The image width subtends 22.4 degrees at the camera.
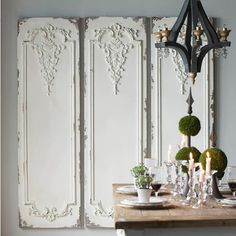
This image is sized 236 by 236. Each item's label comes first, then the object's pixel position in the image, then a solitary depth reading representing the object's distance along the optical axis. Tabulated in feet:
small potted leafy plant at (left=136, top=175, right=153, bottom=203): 10.06
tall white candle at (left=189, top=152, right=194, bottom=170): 10.38
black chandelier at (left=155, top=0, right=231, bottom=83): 11.18
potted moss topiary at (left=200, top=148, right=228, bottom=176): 10.55
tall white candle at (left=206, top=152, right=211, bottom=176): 10.17
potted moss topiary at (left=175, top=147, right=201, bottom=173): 11.23
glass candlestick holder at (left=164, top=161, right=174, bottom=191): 11.07
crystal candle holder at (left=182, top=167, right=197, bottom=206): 10.34
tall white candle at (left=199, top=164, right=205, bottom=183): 9.90
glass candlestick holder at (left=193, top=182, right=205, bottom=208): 10.02
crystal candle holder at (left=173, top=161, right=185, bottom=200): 10.94
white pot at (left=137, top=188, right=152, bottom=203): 10.07
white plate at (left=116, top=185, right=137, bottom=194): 11.78
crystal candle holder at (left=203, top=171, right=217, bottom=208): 9.95
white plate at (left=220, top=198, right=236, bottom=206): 10.02
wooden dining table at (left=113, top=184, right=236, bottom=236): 8.64
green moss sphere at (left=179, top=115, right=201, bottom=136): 11.51
